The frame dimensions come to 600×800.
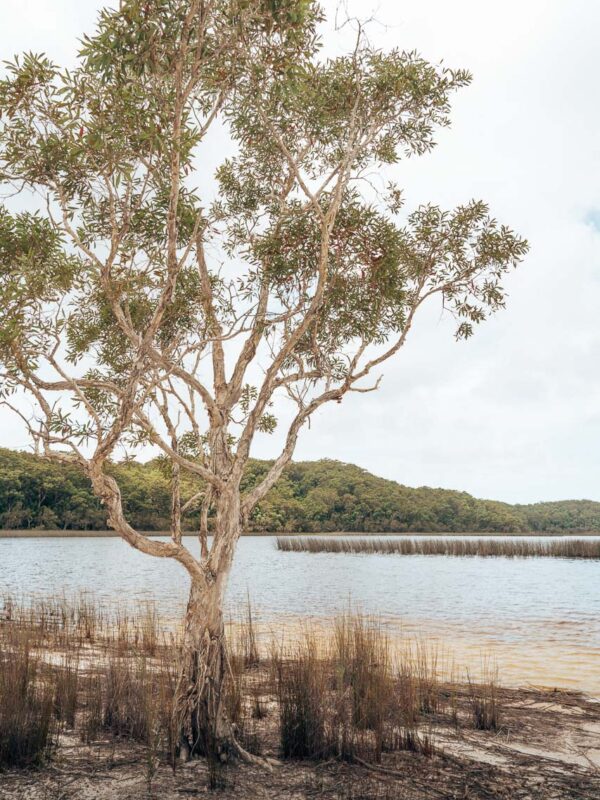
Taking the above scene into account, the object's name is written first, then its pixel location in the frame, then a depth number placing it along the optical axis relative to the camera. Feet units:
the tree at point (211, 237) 14.42
